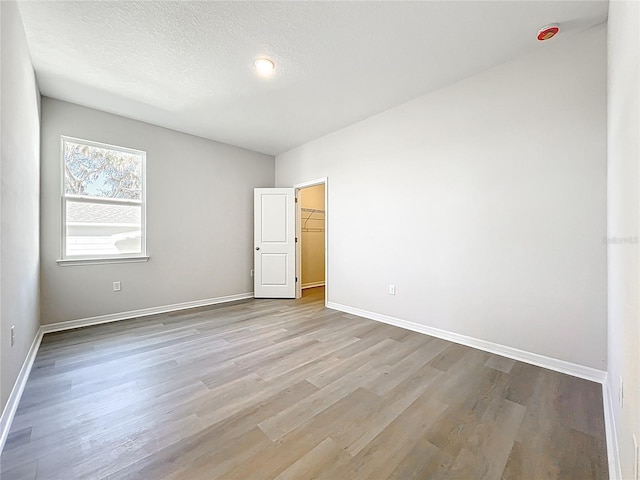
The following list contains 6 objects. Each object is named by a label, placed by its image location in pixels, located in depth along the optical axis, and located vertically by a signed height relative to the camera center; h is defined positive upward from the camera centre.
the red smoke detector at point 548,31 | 2.03 +1.60
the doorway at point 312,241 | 5.74 -0.02
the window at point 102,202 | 3.28 +0.49
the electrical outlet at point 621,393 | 1.24 -0.73
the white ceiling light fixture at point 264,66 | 2.44 +1.62
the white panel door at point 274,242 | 4.87 -0.04
